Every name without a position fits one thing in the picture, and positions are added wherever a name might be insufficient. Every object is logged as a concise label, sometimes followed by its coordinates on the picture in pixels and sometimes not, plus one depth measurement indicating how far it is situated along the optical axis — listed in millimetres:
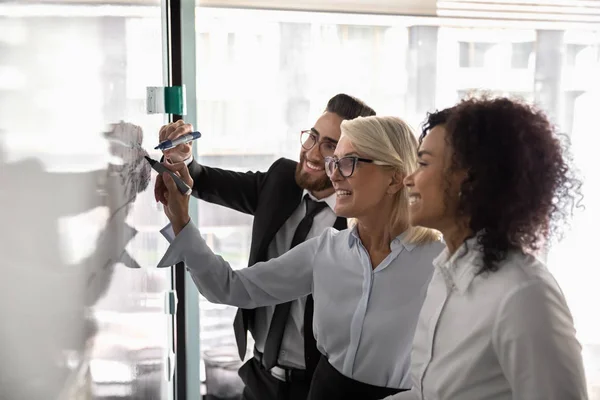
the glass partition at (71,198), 656
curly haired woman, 994
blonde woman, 1494
